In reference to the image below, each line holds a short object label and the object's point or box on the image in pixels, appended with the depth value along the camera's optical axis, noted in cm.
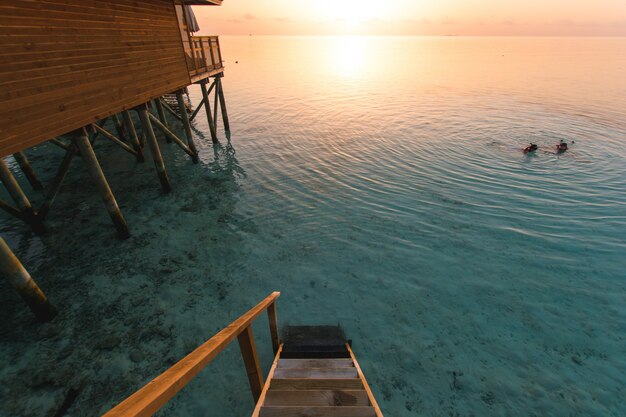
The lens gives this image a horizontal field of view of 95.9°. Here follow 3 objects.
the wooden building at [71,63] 520
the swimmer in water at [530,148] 1449
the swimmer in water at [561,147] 1473
